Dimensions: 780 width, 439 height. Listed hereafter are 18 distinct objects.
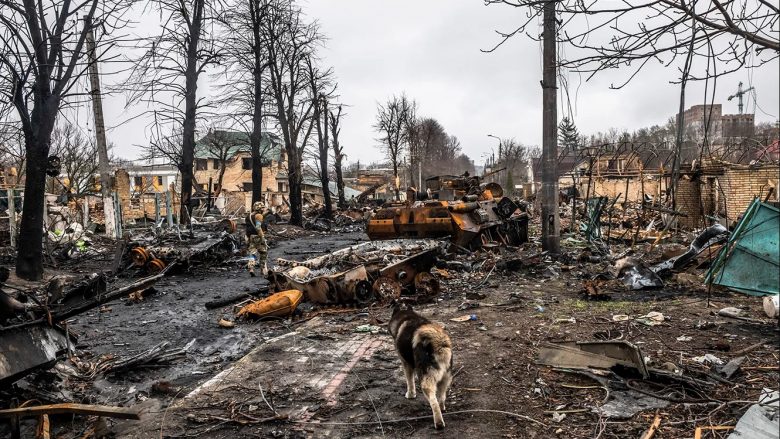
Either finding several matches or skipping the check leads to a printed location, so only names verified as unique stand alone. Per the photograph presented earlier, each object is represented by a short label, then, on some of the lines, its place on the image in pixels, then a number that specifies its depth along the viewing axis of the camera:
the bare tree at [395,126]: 44.69
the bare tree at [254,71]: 24.44
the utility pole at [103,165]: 18.75
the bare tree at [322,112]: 31.83
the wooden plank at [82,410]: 4.05
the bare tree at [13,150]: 10.43
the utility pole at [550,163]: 12.51
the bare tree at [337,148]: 36.53
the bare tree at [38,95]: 10.36
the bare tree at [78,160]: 32.94
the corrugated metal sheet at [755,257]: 6.71
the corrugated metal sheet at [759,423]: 3.18
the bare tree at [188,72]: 18.67
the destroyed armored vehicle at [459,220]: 13.72
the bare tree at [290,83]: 26.59
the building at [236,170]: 54.75
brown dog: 4.00
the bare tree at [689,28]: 2.84
